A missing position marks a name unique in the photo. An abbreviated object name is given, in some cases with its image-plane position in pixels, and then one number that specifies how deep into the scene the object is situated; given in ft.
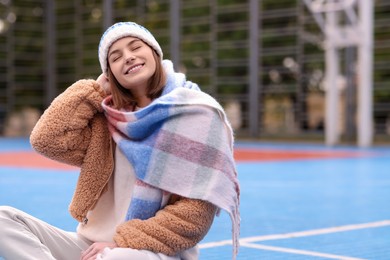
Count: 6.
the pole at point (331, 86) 57.52
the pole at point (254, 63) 74.79
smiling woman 9.48
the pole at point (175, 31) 80.79
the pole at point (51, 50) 93.35
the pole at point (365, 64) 56.59
